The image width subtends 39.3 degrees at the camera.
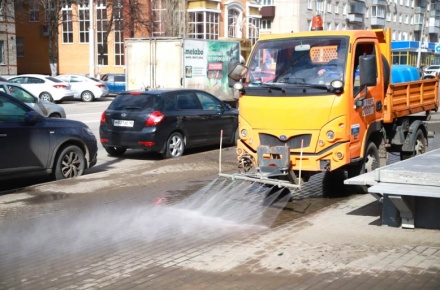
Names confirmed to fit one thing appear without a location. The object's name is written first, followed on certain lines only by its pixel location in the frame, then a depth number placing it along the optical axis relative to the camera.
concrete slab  7.14
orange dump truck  8.73
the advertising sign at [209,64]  24.62
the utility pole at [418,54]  60.17
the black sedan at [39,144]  9.98
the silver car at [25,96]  18.58
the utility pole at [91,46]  40.50
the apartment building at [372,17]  72.25
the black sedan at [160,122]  13.76
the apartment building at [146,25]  54.44
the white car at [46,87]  32.56
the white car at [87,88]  36.53
